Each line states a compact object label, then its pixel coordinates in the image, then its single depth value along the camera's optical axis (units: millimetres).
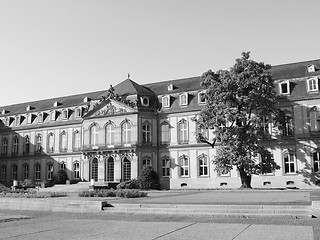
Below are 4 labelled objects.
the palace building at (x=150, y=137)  40438
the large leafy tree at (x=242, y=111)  35719
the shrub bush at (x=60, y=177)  51084
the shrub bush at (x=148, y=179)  43312
